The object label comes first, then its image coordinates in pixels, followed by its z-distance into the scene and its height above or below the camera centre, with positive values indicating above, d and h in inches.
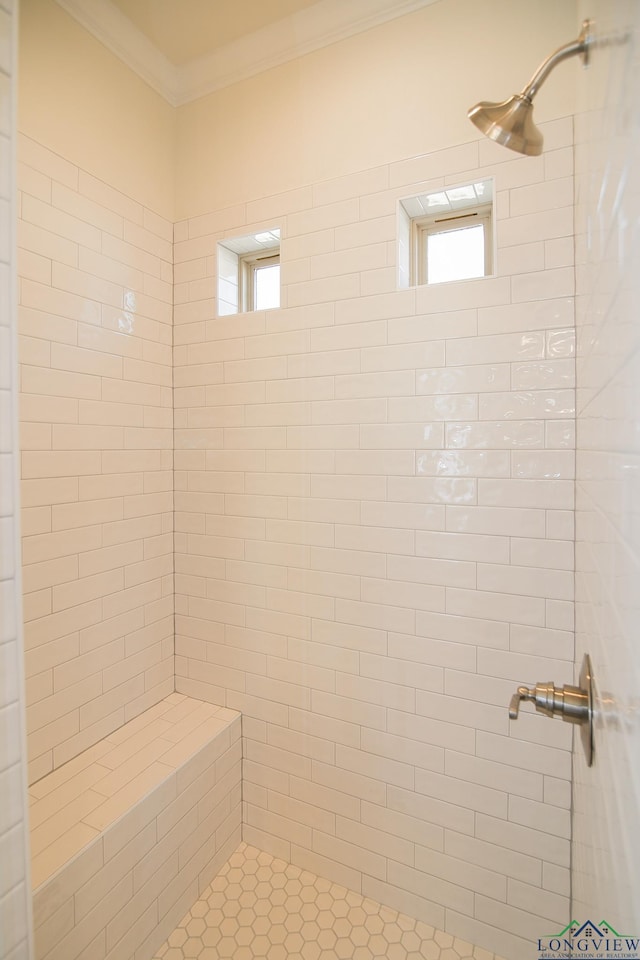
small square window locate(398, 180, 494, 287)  63.9 +32.6
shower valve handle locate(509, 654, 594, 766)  28.7 -15.1
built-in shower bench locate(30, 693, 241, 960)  51.1 -44.0
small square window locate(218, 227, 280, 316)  78.4 +33.1
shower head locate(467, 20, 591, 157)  36.8 +27.5
